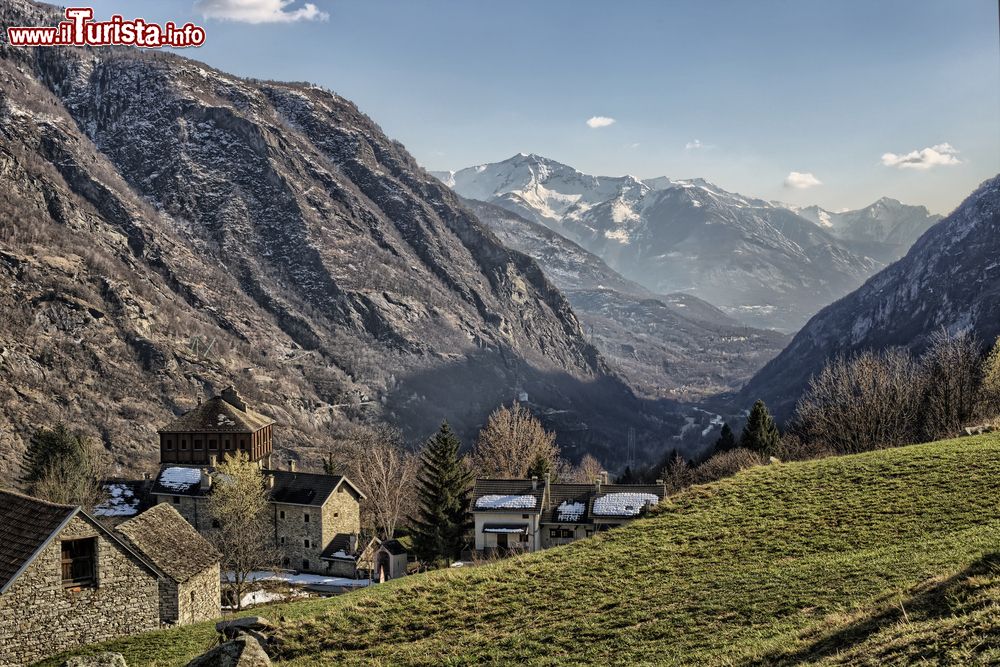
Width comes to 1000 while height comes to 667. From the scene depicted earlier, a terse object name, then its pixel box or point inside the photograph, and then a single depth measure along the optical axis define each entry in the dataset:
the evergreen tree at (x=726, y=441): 110.50
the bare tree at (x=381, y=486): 84.69
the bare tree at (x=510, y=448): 100.94
